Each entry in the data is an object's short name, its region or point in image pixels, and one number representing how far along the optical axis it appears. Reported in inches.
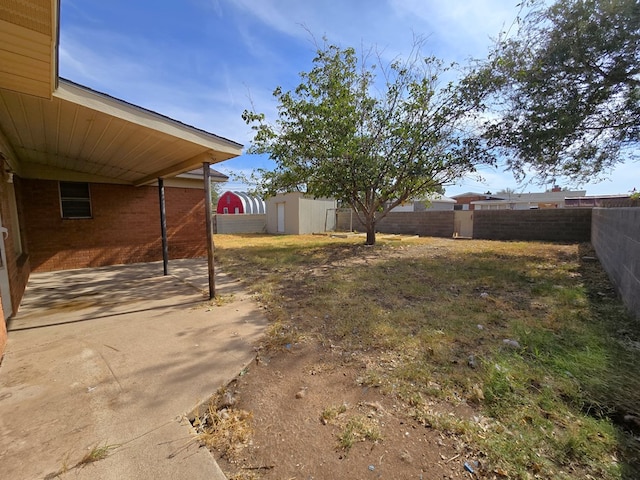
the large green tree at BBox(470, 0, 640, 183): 229.1
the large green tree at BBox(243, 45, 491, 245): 337.7
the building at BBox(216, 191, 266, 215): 931.8
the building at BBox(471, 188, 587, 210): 1117.7
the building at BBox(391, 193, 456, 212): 987.3
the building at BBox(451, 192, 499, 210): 1412.9
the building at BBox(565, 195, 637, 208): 974.7
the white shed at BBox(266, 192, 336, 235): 688.4
